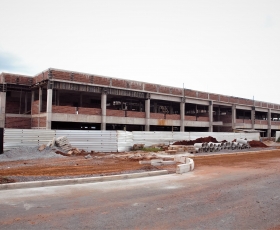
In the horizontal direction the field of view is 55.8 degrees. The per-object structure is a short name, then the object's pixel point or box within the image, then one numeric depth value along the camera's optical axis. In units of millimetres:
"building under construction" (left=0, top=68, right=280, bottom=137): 28000
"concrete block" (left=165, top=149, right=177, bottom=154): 22086
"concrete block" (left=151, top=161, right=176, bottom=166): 13781
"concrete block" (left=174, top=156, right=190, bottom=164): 14623
